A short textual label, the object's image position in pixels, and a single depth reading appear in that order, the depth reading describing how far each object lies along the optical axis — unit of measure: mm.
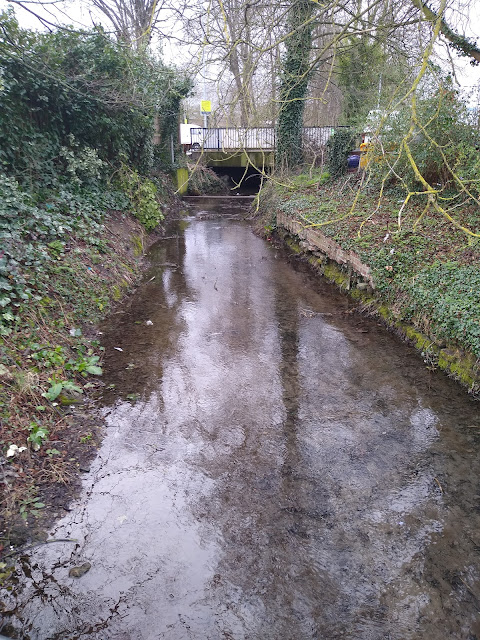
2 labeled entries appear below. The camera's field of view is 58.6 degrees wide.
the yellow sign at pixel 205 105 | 8691
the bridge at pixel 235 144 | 15695
